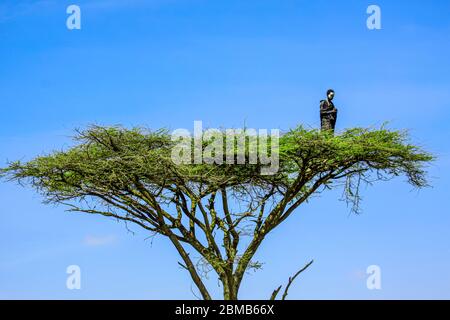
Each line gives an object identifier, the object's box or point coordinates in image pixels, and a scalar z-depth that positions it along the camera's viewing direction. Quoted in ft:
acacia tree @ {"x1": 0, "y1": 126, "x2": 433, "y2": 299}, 77.05
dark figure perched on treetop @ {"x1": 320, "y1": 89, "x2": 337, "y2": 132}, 80.89
